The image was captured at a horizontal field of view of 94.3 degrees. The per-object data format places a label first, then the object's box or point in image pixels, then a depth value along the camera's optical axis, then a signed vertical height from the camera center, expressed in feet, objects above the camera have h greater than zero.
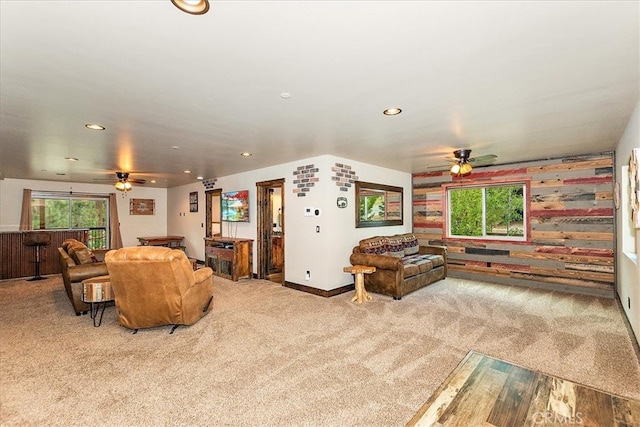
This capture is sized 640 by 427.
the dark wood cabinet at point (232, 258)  19.80 -3.06
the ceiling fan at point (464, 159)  14.48 +2.82
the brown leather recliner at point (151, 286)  10.44 -2.64
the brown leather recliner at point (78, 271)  12.59 -2.43
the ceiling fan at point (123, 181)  19.45 +2.20
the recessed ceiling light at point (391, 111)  9.31 +3.22
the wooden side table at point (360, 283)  14.94 -3.57
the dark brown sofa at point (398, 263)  15.21 -2.88
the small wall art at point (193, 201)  26.78 +1.09
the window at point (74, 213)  25.14 +0.11
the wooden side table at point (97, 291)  11.50 -2.99
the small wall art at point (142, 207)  29.22 +0.69
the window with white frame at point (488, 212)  18.60 -0.04
